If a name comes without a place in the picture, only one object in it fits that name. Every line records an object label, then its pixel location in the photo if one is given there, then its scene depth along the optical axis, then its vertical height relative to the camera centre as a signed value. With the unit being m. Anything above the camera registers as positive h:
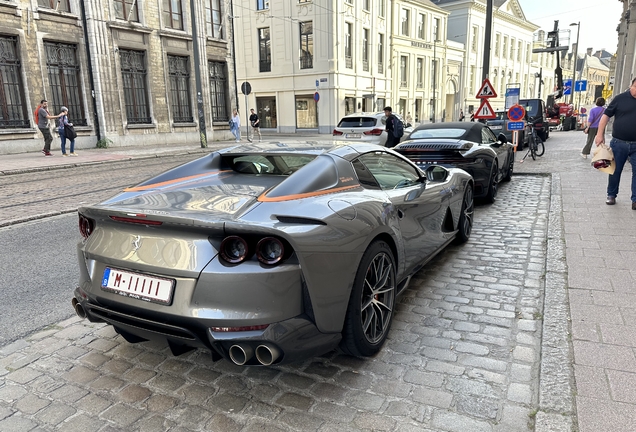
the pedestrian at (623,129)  6.64 -0.34
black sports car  7.49 -0.66
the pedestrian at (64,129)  16.98 -0.37
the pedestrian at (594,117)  13.12 -0.31
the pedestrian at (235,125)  26.03 -0.57
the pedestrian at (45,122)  16.80 -0.09
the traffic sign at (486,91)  13.84 +0.52
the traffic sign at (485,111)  14.16 -0.07
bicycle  14.62 -1.10
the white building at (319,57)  34.69 +4.47
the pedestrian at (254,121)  26.50 -0.41
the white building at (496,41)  56.66 +9.01
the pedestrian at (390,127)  12.89 -0.44
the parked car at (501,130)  16.97 -0.79
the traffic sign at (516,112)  13.37 -0.12
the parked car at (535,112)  21.31 -0.21
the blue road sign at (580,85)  32.34 +1.48
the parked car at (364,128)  15.53 -0.54
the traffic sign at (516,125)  13.52 -0.49
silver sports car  2.37 -0.80
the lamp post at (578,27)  50.59 +8.66
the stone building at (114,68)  17.98 +2.24
